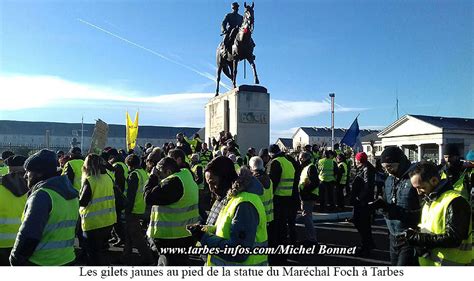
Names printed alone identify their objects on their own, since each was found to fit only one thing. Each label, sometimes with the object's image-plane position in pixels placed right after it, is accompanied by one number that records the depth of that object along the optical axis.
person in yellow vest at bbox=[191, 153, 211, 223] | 9.27
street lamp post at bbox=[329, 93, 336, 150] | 32.96
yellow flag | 18.26
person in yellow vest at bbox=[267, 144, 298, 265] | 7.29
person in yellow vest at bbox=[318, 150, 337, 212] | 13.14
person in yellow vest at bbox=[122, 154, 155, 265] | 6.60
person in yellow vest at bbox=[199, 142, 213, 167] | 12.17
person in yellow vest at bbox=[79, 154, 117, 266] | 5.48
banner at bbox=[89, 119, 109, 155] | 10.21
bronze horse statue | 14.93
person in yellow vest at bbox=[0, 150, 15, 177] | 7.92
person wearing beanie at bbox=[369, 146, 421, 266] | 4.29
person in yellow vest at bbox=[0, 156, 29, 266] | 4.19
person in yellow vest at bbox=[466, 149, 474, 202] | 7.41
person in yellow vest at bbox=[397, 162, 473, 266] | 3.39
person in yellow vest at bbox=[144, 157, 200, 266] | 4.58
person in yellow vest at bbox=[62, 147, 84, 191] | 7.25
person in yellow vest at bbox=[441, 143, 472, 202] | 6.48
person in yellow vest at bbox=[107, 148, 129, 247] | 7.88
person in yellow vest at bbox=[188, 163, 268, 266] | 3.05
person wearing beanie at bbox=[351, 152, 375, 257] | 6.92
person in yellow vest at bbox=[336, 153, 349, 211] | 13.82
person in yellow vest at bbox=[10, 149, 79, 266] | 3.35
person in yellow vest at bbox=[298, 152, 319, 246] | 7.91
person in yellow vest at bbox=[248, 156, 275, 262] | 6.00
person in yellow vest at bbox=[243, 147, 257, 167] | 10.99
